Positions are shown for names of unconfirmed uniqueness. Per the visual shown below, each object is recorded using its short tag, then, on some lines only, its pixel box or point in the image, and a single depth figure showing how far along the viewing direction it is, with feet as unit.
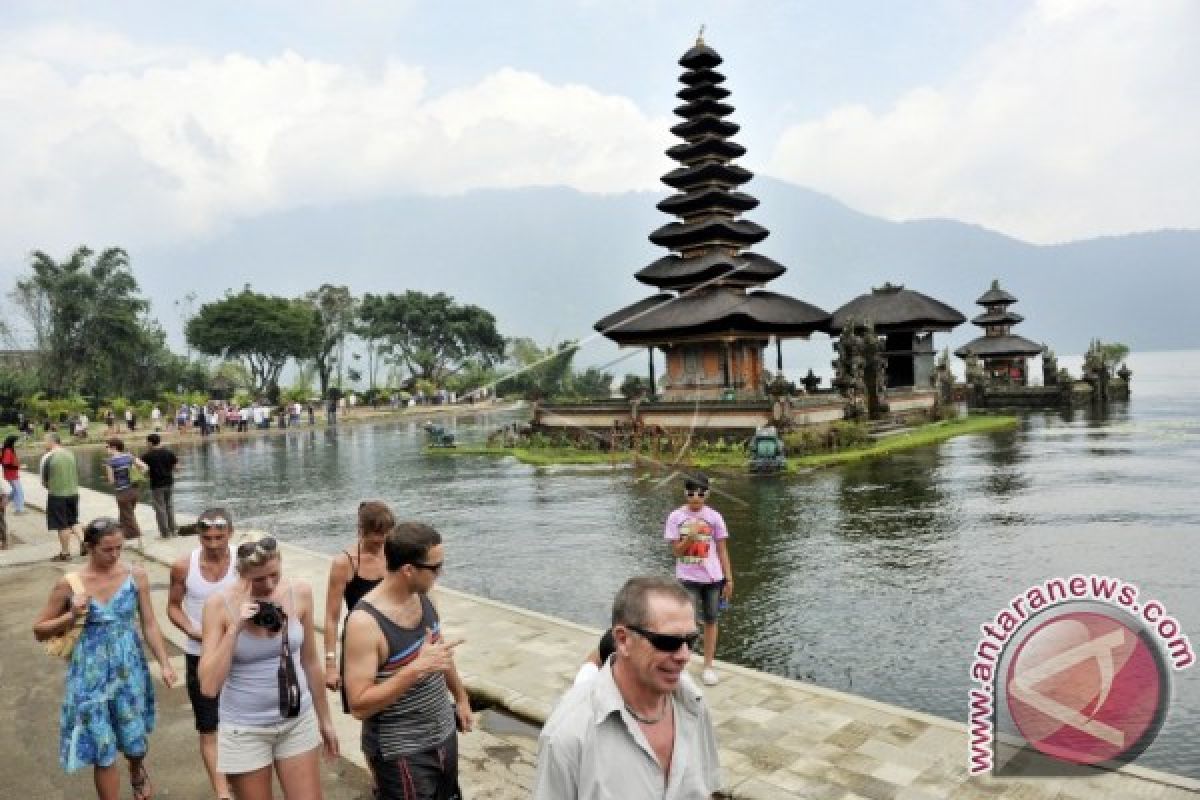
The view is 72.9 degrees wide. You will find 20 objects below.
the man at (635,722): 7.85
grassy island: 72.49
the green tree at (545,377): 221.25
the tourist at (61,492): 39.52
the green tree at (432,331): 260.83
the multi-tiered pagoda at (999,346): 151.02
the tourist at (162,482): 42.27
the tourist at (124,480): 39.60
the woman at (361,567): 16.11
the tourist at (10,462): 50.75
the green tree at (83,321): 183.11
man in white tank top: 15.51
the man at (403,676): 10.96
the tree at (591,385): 223.92
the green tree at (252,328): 219.00
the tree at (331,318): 253.65
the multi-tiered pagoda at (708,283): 97.50
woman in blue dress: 14.56
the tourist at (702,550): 21.56
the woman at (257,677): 12.37
